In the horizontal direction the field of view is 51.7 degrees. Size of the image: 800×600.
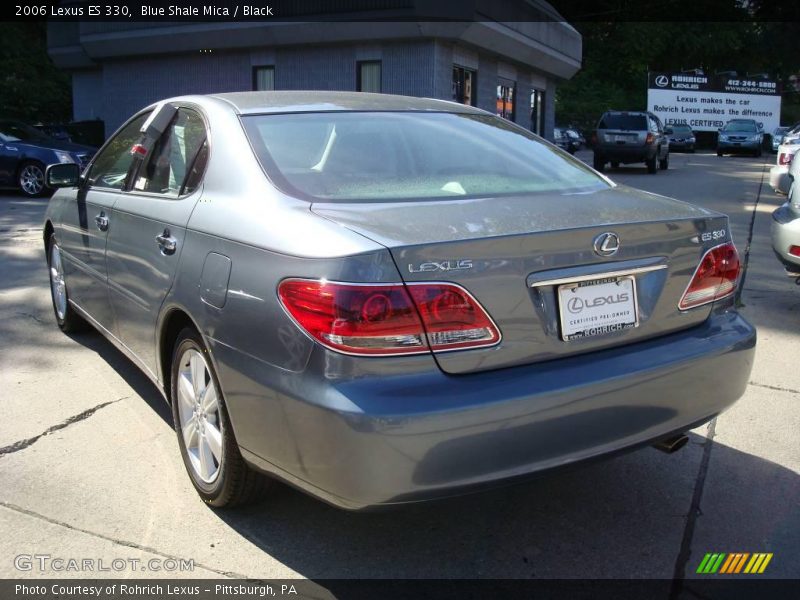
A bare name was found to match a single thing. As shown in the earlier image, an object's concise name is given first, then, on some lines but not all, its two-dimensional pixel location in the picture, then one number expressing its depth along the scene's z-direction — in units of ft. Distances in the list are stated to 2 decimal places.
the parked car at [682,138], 125.70
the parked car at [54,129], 75.72
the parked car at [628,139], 73.26
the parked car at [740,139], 112.06
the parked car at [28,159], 49.60
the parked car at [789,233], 19.07
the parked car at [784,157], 42.57
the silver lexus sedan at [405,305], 7.82
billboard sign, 144.56
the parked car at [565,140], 114.52
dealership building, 65.26
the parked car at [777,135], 105.50
